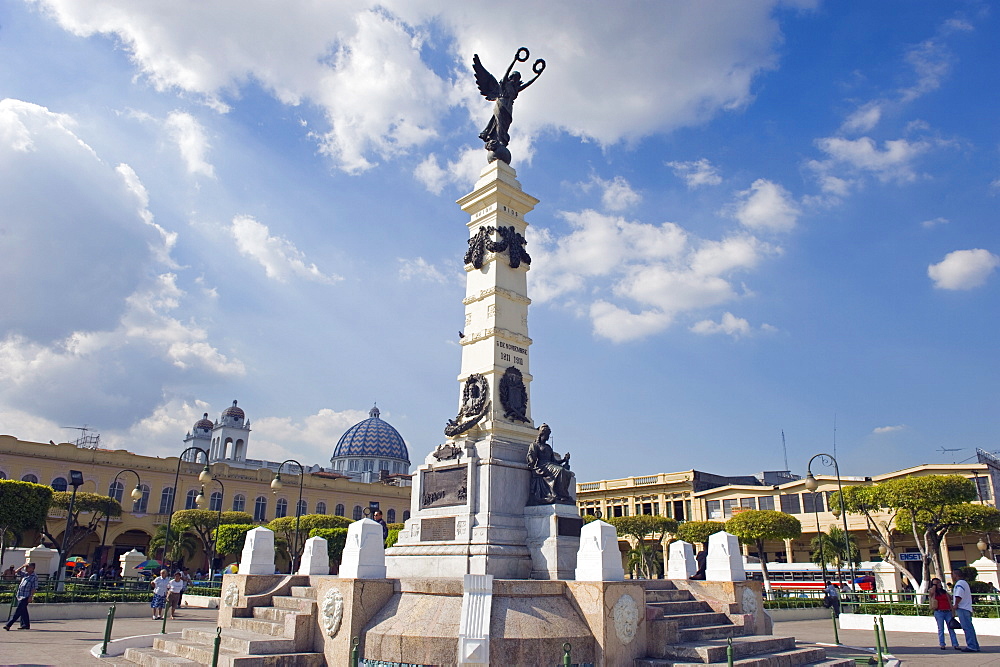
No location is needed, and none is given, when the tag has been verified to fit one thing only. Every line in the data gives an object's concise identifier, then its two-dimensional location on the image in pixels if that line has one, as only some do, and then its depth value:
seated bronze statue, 16.91
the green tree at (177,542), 53.04
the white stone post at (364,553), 13.09
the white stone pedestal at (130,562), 36.45
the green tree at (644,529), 58.22
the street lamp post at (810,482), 27.00
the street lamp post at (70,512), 28.62
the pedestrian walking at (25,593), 19.14
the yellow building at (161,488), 55.88
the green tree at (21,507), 36.41
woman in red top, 17.45
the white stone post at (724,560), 15.96
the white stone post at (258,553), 15.84
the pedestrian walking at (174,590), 22.62
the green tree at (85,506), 47.60
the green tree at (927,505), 32.91
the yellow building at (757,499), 59.38
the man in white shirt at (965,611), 17.23
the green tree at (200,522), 52.47
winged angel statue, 22.38
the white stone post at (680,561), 18.64
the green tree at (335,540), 44.84
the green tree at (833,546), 55.61
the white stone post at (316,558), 16.56
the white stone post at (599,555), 12.56
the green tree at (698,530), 52.28
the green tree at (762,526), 48.38
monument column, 16.19
